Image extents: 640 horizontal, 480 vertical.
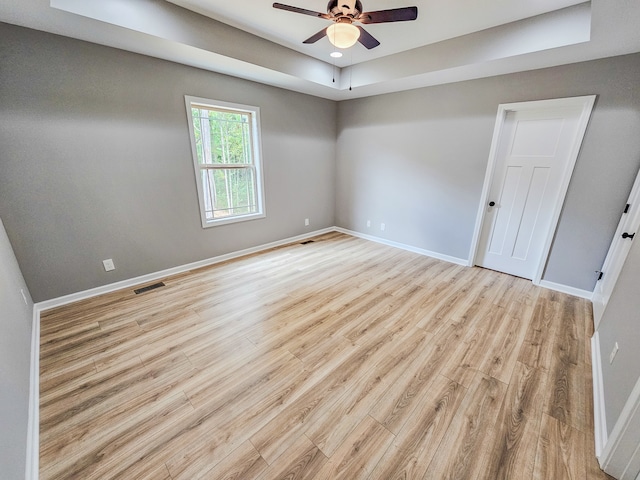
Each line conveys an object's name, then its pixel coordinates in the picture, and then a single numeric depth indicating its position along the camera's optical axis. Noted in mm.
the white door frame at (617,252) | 2279
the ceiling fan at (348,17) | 1772
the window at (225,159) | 3373
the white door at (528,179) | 2837
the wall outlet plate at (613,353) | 1595
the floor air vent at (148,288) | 2943
